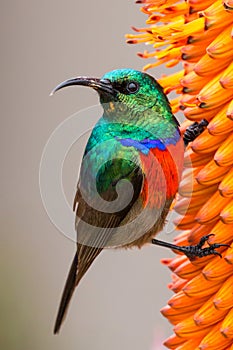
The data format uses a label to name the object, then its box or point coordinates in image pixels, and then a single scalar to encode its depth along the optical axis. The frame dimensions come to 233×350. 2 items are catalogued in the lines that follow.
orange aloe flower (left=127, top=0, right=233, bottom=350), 4.57
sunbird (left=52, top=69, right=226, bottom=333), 4.89
